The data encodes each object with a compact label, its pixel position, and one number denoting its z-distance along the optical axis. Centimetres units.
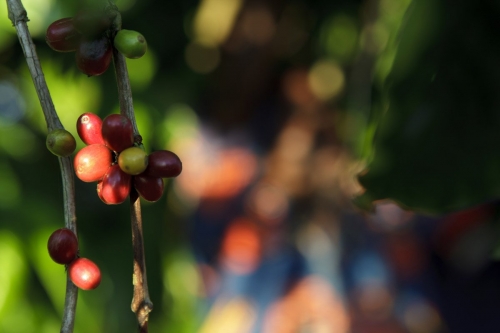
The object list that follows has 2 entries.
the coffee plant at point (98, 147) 103
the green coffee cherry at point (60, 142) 103
